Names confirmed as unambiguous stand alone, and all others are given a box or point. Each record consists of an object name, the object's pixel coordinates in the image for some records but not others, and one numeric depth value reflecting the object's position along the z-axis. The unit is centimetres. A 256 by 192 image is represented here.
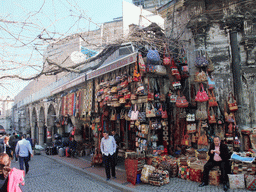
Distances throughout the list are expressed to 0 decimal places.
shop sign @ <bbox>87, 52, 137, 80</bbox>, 736
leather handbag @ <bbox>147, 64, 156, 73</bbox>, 703
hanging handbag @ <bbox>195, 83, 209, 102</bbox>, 654
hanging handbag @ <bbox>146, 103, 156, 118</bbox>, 697
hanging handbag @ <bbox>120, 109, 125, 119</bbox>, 856
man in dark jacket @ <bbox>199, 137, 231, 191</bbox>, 521
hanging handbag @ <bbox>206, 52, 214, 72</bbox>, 689
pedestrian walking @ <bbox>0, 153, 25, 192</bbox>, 275
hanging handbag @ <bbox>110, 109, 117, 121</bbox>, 909
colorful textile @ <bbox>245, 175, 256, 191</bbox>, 481
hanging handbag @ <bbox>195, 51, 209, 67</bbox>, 673
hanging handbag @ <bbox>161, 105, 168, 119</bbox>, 718
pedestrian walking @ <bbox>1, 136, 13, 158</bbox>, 805
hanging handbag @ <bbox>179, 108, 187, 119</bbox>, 723
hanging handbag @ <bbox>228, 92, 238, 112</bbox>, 656
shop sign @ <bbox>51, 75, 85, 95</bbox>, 1078
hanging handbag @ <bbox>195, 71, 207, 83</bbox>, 664
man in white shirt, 647
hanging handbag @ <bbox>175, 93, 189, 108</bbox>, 698
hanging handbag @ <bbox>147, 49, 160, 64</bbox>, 682
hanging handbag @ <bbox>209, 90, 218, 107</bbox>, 658
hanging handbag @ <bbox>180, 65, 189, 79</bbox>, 743
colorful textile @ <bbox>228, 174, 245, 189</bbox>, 499
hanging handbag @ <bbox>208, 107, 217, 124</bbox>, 658
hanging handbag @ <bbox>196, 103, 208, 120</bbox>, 665
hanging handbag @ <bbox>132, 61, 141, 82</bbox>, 715
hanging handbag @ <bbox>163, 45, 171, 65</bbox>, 717
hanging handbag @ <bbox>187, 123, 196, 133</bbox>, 696
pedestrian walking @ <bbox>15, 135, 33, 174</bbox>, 740
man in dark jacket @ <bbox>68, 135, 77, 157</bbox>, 1194
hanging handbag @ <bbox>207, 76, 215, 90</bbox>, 670
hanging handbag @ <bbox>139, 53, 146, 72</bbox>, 692
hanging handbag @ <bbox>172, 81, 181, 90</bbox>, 730
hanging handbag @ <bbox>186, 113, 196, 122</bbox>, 699
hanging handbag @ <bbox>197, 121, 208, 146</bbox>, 670
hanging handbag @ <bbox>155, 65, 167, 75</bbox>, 711
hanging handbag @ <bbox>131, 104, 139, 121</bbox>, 721
